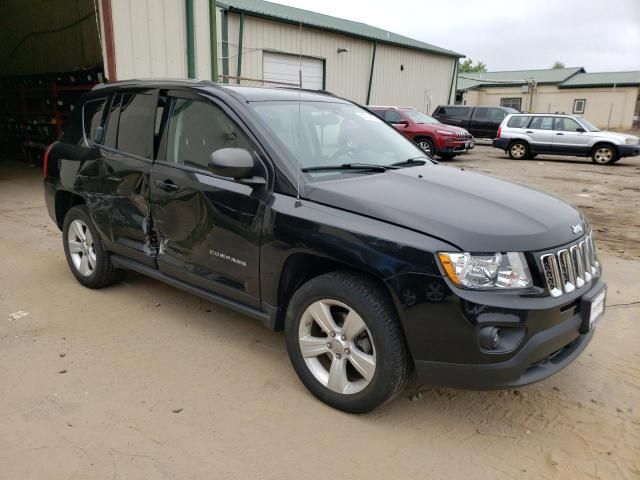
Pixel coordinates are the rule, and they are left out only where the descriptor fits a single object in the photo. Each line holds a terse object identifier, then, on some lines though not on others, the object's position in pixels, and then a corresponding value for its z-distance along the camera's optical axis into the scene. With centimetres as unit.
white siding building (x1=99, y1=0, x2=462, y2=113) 777
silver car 1583
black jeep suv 244
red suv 1581
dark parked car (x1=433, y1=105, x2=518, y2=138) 2197
